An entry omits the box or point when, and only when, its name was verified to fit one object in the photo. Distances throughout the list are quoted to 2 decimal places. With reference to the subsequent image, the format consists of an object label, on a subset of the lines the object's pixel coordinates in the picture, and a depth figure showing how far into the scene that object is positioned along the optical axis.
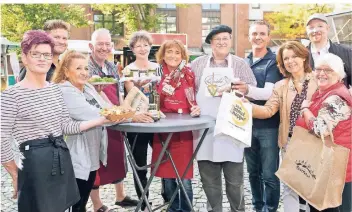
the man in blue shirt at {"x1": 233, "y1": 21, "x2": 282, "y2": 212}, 3.06
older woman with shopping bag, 2.24
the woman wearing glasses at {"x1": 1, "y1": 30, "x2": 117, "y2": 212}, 2.05
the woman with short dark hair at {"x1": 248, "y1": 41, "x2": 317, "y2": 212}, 2.74
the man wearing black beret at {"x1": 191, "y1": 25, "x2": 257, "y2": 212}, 2.84
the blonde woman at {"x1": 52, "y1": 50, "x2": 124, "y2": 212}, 2.42
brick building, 25.91
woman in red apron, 2.96
